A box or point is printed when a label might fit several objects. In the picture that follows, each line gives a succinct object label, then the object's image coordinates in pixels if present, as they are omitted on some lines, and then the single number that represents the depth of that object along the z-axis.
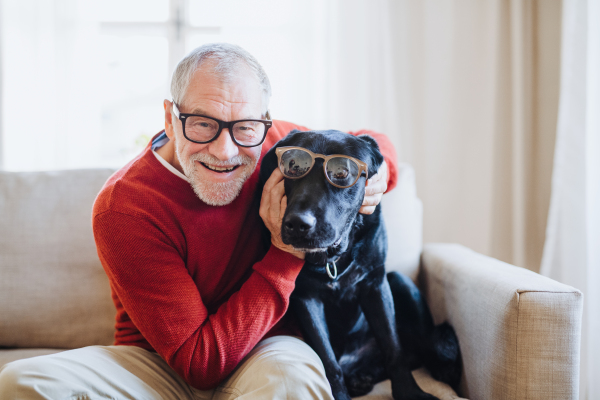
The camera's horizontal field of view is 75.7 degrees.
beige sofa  0.90
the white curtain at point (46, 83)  2.22
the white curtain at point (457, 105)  2.10
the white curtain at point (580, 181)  1.57
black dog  0.90
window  2.22
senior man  0.91
